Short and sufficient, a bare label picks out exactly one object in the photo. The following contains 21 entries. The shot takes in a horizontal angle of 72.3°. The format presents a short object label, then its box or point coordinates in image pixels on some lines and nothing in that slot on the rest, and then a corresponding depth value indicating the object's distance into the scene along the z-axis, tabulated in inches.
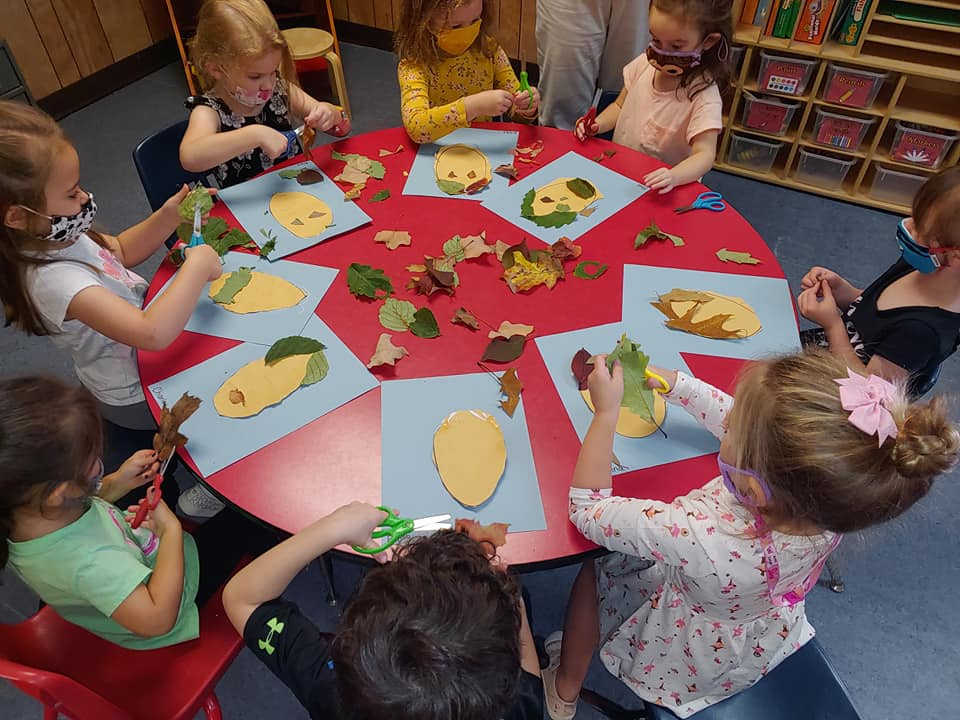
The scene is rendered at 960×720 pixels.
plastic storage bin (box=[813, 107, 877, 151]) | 118.6
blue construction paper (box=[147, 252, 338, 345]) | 55.1
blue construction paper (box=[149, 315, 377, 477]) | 47.0
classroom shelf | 109.5
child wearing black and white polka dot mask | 50.4
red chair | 47.1
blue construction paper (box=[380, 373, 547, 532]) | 43.9
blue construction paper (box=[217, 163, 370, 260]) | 63.9
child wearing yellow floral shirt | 76.9
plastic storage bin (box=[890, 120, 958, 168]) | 114.0
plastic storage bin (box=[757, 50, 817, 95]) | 116.7
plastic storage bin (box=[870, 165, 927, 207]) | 120.8
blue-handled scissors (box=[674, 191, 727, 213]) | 68.6
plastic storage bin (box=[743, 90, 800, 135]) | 122.4
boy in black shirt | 30.6
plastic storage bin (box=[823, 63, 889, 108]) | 113.3
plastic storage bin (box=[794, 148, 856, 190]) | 125.2
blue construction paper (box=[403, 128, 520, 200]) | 71.0
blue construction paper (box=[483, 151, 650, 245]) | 65.7
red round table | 44.7
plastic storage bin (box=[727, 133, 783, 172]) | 128.6
